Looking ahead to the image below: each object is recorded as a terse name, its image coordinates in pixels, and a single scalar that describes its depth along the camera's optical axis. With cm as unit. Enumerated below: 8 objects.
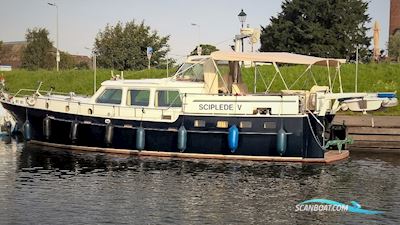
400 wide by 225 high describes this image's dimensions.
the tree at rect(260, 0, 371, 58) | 5216
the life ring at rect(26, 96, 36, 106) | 2438
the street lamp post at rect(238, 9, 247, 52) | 2427
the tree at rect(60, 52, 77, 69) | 7588
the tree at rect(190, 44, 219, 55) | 8019
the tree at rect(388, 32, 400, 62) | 5282
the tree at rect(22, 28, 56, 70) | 6744
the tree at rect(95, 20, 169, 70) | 5328
